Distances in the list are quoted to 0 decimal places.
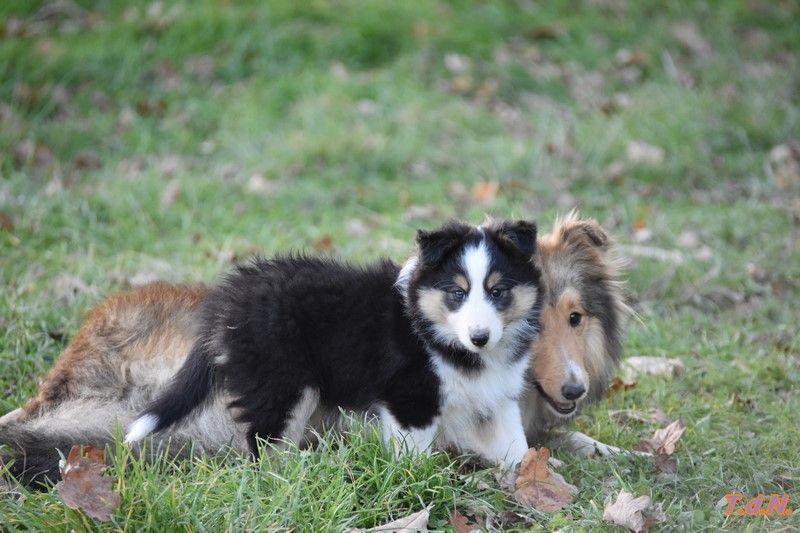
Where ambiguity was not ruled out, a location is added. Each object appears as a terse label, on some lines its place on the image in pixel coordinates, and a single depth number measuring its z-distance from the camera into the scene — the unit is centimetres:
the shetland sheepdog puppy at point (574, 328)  832
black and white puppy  778
